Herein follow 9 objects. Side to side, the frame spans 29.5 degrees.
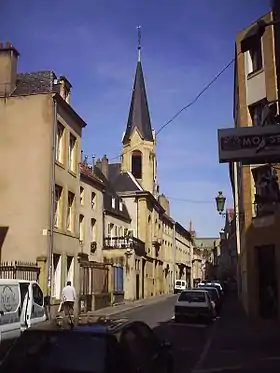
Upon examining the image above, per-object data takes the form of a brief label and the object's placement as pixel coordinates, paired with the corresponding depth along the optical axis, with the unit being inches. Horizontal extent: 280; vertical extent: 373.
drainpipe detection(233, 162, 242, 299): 1421.0
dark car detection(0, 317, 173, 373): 216.8
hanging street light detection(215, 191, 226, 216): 941.8
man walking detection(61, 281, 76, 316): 849.5
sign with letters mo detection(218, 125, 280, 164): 521.7
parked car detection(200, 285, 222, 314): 1107.2
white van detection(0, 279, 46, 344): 438.6
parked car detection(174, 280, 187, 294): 2598.4
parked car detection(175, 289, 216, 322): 935.7
